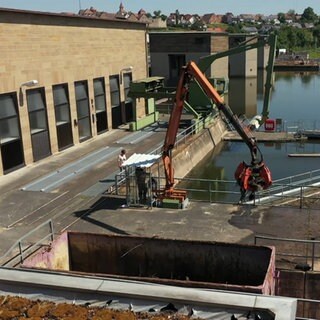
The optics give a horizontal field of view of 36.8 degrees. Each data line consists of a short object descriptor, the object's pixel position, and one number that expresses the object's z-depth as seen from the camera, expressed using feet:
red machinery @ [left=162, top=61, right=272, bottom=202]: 54.34
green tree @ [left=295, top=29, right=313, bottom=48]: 503.61
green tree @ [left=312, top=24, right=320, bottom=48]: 523.29
